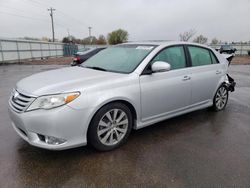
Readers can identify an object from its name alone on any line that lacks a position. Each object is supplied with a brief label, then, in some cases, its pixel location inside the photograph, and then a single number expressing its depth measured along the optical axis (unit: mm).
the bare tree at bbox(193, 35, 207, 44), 53656
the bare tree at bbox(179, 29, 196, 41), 45462
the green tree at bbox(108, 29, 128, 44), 66475
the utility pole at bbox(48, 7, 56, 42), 44994
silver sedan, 2393
